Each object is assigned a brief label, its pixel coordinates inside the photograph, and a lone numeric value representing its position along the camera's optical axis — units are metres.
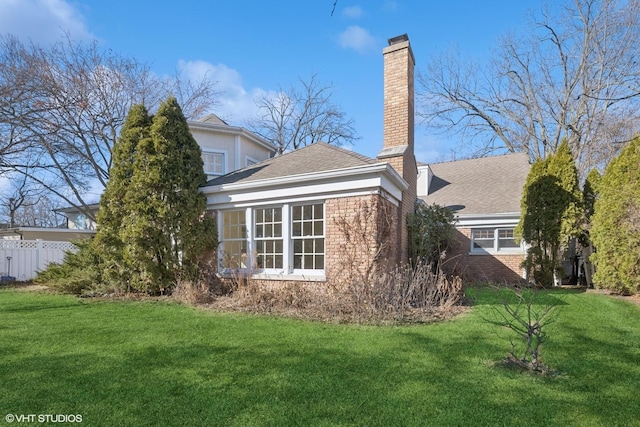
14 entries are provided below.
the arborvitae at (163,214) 8.55
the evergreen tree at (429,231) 9.88
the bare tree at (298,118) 29.27
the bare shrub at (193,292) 7.79
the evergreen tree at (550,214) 11.16
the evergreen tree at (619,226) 9.04
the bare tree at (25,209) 30.31
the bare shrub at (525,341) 3.82
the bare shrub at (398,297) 6.20
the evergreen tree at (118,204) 8.91
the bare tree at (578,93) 16.16
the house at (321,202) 7.46
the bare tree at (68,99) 13.73
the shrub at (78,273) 9.36
